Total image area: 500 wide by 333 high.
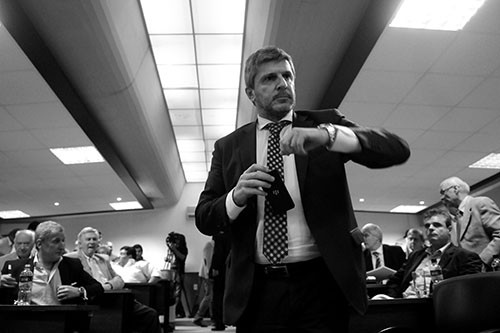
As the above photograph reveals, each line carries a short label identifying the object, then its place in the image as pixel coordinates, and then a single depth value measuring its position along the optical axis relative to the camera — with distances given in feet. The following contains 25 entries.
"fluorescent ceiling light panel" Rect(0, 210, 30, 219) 38.42
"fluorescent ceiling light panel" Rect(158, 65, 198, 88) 21.34
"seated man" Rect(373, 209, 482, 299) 9.52
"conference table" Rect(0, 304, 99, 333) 7.11
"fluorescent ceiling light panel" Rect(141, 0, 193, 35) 17.04
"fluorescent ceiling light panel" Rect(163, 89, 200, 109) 23.65
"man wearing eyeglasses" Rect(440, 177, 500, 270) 10.74
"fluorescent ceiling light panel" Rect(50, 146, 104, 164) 25.58
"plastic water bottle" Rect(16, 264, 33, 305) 9.11
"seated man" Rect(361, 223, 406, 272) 16.44
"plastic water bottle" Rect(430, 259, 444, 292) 9.05
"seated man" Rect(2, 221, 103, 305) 9.62
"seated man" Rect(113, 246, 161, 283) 19.78
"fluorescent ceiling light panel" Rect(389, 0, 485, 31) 14.16
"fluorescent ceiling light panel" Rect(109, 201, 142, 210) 38.38
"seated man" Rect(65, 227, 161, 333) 14.48
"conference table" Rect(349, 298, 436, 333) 7.63
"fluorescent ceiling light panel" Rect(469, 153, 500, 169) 26.55
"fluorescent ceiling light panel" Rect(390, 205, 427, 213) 38.88
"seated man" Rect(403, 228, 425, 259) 16.10
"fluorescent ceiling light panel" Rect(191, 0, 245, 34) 17.16
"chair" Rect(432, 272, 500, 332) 4.33
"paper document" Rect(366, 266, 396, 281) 12.71
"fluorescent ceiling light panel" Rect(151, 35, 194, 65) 19.16
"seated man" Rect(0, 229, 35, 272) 15.06
